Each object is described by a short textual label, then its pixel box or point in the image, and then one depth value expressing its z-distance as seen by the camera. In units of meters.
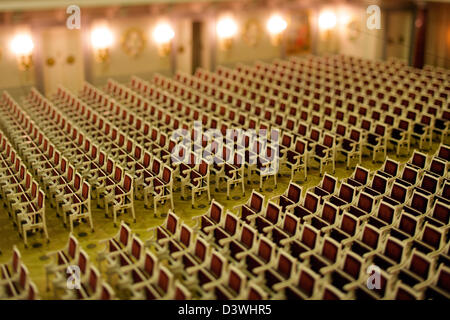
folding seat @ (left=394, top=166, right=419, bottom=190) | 9.55
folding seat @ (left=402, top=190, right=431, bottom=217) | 8.50
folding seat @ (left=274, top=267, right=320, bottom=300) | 6.54
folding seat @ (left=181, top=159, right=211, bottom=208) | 10.10
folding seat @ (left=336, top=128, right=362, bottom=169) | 11.48
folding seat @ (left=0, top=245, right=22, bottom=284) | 7.14
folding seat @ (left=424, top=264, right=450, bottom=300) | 6.54
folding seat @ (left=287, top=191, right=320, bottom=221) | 8.58
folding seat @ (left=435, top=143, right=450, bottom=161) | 10.41
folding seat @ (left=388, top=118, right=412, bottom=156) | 12.02
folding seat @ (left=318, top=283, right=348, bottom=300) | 6.15
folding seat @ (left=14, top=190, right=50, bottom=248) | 8.84
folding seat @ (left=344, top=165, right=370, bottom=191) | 9.54
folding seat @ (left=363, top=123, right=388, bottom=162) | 11.75
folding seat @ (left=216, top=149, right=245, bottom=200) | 10.40
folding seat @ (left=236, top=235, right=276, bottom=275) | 7.26
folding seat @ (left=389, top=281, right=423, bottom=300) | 6.15
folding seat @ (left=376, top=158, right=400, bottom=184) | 9.88
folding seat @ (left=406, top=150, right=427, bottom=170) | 10.20
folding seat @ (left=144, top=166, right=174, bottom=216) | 9.75
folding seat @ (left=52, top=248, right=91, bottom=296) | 7.03
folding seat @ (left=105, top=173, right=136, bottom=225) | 9.49
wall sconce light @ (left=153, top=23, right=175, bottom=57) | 19.61
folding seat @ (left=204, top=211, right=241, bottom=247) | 8.01
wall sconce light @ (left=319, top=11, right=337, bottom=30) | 22.86
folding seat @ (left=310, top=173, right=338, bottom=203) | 9.23
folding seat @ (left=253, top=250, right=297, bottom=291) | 6.93
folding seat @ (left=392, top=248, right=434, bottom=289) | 6.79
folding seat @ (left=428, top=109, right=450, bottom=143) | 12.62
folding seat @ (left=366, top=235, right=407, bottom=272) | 7.19
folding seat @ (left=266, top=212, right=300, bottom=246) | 7.96
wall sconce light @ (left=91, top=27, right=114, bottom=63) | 18.39
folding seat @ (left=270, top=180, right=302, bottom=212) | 8.91
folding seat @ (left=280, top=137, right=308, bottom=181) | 10.91
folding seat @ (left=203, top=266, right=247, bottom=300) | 6.59
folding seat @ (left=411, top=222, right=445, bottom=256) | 7.49
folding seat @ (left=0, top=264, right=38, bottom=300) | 6.70
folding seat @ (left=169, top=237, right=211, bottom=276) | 7.36
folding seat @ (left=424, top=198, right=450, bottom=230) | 8.18
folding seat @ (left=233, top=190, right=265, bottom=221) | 8.64
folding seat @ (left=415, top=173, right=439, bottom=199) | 9.16
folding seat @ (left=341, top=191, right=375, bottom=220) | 8.55
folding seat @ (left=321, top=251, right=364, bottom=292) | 6.84
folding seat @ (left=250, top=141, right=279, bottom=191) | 10.74
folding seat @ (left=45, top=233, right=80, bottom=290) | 7.30
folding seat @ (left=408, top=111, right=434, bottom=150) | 12.34
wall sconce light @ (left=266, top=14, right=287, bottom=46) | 21.68
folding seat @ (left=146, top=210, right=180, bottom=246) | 8.08
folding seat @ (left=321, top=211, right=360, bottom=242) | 7.91
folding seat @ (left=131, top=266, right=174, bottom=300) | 6.66
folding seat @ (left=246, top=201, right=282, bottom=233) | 8.33
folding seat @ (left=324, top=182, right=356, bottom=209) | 8.91
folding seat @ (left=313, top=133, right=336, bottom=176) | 11.20
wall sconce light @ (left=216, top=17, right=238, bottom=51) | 20.61
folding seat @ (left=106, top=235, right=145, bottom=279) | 7.24
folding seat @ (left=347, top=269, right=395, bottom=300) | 6.54
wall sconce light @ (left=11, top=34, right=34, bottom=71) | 16.83
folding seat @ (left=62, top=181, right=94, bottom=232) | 9.19
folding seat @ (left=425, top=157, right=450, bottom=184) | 9.68
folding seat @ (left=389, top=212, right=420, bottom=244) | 7.86
